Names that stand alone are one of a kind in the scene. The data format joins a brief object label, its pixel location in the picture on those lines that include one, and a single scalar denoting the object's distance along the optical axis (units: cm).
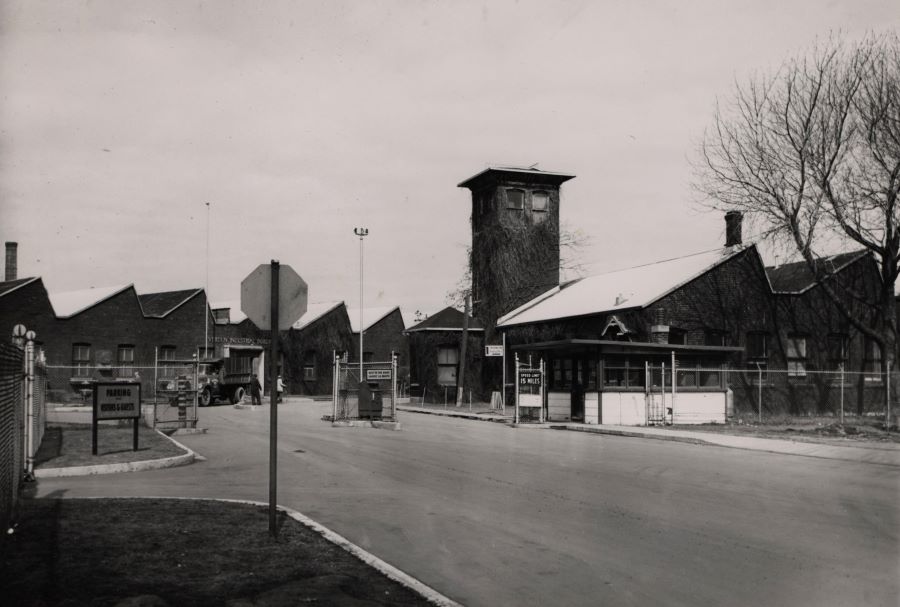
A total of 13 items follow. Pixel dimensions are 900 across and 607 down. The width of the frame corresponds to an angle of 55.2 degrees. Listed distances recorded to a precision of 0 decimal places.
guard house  2805
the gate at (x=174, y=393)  2407
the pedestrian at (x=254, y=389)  3819
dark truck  3909
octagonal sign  904
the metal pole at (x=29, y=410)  1310
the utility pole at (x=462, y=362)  3953
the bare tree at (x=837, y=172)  2800
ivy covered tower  4400
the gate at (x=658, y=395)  2772
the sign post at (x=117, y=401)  1673
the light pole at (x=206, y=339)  5320
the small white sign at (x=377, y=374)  2678
